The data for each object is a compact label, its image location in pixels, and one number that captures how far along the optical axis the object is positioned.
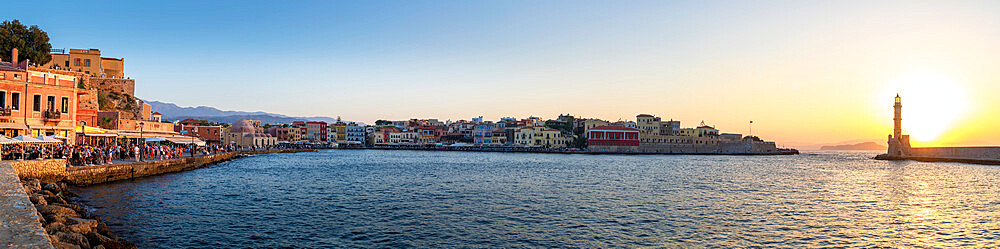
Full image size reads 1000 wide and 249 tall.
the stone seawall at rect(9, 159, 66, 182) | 21.33
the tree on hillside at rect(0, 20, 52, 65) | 43.34
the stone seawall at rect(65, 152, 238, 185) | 24.16
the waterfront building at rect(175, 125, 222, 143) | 85.00
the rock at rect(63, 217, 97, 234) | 11.38
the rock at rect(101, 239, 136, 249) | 10.79
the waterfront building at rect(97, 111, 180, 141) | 39.09
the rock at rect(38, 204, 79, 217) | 13.07
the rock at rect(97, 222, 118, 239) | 13.08
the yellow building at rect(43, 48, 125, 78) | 63.97
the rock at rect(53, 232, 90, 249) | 9.83
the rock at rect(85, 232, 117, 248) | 10.98
